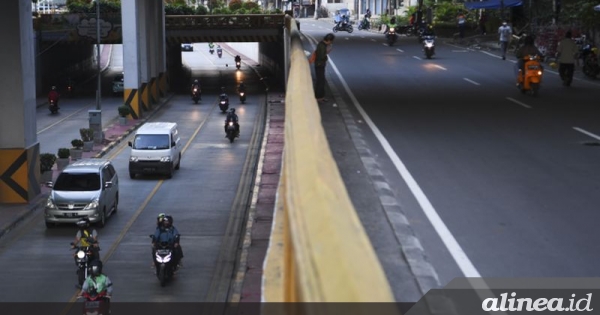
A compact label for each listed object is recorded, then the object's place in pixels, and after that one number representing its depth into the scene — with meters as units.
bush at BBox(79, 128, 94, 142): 42.72
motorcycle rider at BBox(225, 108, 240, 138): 45.41
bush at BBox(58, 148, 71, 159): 37.88
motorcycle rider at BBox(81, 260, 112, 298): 17.19
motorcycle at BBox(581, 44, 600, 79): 38.34
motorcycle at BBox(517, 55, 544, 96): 29.45
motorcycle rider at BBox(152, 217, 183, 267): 21.69
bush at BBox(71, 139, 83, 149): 40.66
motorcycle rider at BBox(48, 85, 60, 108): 58.06
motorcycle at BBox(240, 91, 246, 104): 62.34
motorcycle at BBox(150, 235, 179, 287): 21.39
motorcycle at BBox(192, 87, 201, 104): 63.34
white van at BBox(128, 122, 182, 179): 36.94
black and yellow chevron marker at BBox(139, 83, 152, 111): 58.03
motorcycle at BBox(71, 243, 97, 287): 21.30
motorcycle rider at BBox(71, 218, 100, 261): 21.59
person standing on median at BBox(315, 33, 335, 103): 23.80
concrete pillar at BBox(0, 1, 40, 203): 29.73
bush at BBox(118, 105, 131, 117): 53.09
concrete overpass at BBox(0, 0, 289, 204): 30.22
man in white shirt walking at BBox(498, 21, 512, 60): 49.62
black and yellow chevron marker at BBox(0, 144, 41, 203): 30.41
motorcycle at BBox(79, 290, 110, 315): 17.14
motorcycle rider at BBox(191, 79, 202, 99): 63.59
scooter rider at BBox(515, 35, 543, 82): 30.70
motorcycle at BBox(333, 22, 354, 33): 87.75
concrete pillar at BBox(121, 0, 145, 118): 53.34
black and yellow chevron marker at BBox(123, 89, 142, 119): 55.06
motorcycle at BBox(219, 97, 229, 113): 57.28
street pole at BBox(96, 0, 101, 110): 48.16
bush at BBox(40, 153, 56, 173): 34.00
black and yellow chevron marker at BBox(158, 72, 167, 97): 65.75
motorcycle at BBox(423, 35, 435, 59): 48.81
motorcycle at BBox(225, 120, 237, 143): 45.16
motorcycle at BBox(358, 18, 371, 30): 100.68
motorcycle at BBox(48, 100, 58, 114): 58.50
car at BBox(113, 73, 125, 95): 70.88
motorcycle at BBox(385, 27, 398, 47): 61.19
